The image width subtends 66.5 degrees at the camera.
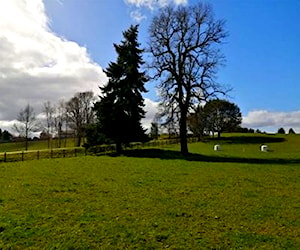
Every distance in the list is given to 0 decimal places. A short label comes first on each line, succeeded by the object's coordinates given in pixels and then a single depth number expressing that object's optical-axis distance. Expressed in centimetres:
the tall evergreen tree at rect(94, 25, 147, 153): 2507
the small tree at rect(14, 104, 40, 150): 4568
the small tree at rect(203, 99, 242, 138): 5449
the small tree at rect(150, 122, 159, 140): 5907
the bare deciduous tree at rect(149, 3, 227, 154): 2497
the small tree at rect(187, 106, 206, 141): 4933
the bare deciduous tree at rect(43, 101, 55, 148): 5301
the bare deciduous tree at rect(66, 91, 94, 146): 4641
